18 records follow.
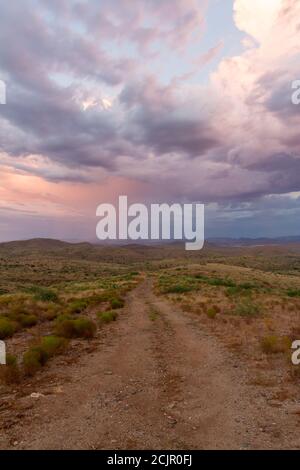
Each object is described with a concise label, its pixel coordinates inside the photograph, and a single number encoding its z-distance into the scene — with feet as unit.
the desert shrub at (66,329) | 58.75
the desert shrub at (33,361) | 40.27
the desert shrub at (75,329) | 59.06
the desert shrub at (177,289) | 132.79
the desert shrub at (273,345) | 48.98
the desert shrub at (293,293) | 132.53
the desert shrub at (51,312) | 75.63
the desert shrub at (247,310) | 78.33
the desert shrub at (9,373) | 37.73
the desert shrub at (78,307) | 83.82
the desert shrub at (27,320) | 66.86
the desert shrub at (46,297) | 104.46
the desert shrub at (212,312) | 77.37
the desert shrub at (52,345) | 46.57
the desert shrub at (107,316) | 73.42
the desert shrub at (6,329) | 58.55
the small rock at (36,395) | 33.57
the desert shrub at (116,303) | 94.73
